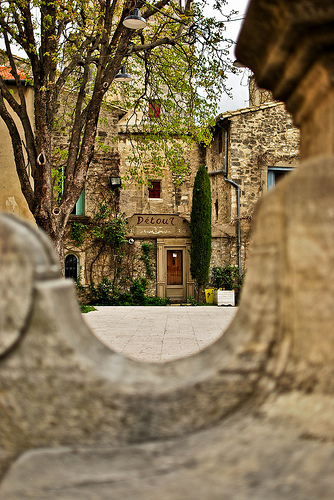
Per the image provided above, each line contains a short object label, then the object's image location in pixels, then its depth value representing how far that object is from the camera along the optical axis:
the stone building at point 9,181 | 11.62
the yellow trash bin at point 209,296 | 15.04
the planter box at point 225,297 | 14.23
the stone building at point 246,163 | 15.62
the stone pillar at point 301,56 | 1.23
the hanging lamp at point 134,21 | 6.87
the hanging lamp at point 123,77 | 10.18
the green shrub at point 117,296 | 14.82
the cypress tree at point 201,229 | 15.07
